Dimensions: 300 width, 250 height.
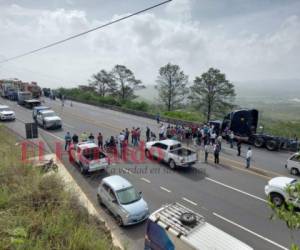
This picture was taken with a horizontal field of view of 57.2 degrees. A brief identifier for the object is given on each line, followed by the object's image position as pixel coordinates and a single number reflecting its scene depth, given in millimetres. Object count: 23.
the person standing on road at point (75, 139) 22234
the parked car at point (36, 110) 31483
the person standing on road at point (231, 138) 23733
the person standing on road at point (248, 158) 18156
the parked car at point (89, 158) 16859
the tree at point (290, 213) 4371
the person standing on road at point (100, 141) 21758
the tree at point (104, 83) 66438
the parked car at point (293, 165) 17316
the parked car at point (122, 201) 11570
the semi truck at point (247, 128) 23359
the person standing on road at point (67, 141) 21978
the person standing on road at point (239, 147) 21156
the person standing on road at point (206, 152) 19912
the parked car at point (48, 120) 28859
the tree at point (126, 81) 64125
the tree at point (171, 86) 55750
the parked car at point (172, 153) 17781
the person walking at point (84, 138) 23036
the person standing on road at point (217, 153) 19158
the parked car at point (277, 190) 13023
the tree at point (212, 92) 49781
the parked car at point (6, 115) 32062
